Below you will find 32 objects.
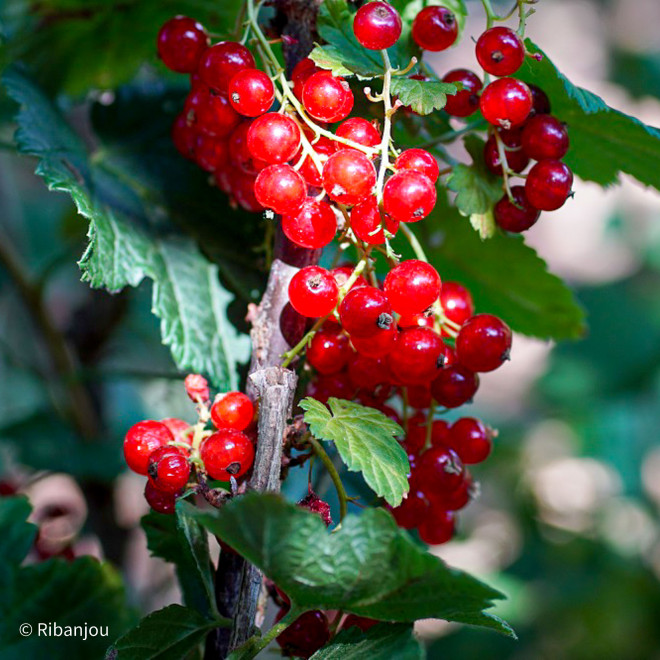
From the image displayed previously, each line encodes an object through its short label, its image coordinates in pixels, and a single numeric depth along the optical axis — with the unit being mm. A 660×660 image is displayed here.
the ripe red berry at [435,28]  476
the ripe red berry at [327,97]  459
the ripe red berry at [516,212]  482
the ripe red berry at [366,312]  457
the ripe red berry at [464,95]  482
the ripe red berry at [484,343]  473
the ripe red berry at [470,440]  489
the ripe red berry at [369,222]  461
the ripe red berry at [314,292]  459
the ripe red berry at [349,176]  454
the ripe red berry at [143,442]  468
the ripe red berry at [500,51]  468
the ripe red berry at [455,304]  491
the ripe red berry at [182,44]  490
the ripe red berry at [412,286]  460
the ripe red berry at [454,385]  477
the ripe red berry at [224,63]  471
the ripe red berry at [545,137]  476
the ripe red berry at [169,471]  459
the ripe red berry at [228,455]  458
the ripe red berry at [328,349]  474
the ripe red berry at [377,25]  462
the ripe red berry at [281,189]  459
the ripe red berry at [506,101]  469
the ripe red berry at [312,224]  461
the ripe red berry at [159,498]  468
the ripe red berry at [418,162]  459
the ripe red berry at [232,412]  464
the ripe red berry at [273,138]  459
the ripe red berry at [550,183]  476
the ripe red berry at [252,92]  462
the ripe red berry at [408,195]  454
